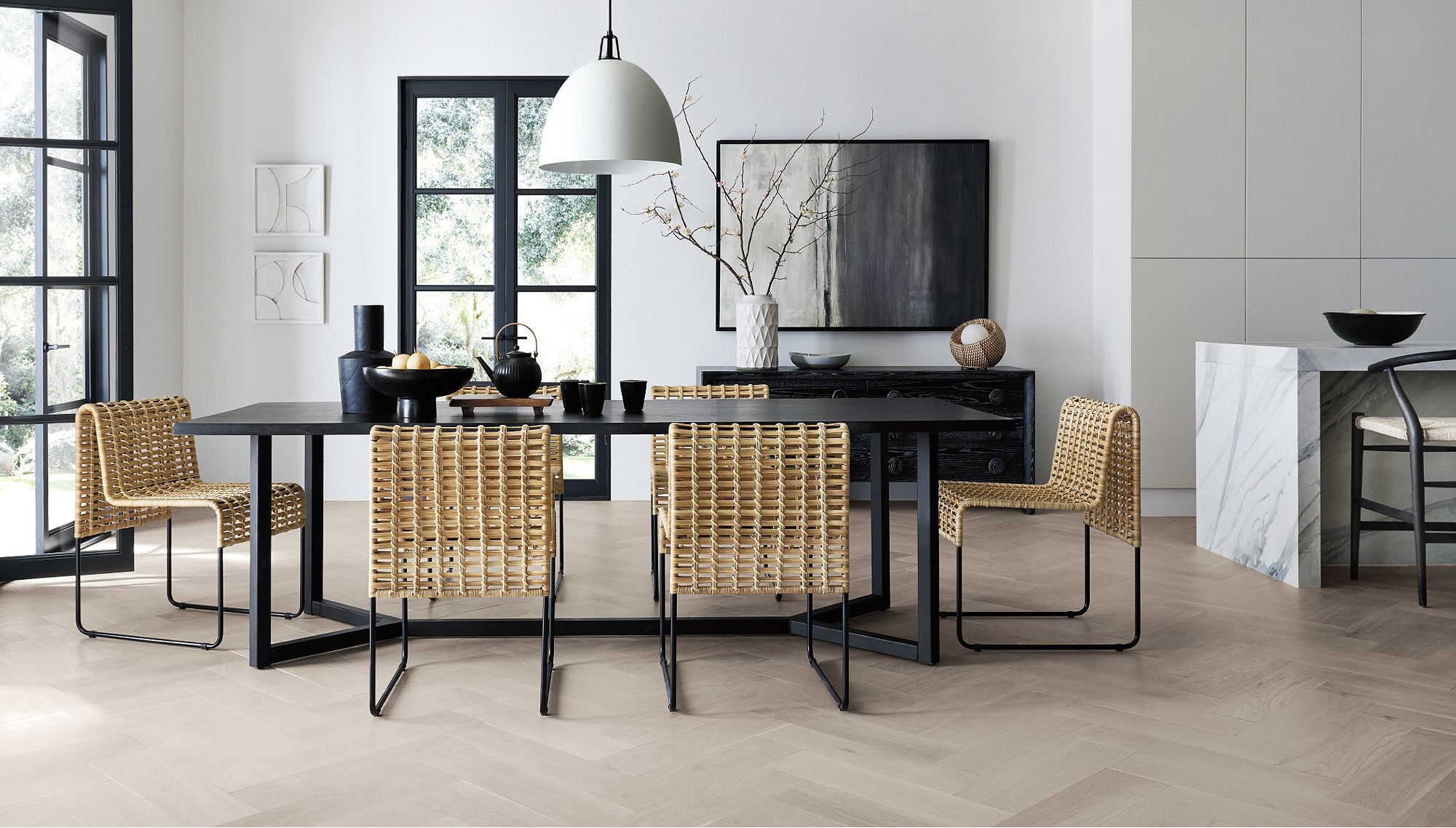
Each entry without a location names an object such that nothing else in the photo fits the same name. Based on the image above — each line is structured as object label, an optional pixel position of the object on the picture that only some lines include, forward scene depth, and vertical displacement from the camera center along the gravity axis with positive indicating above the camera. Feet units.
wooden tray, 11.14 -0.12
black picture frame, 20.12 +3.05
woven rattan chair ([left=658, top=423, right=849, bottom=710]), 8.73 -0.99
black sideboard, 18.66 -0.05
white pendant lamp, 10.27 +2.67
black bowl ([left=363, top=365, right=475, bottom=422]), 10.33 +0.06
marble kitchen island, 13.35 -0.85
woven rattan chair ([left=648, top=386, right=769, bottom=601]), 13.67 -0.04
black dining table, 9.71 -1.00
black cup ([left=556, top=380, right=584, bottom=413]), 11.03 -0.05
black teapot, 11.43 +0.18
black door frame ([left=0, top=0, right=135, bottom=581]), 13.69 +1.89
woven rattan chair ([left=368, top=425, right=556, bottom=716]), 8.59 -1.00
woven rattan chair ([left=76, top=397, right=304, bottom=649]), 10.96 -1.04
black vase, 10.87 +0.25
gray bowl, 19.34 +0.56
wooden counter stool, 12.39 -0.73
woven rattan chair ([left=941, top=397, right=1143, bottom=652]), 10.51 -1.05
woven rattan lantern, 19.04 +0.75
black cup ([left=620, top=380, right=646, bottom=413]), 10.94 -0.04
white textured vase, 19.04 +1.05
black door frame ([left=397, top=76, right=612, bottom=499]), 20.12 +3.76
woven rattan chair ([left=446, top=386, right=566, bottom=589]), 12.84 -1.04
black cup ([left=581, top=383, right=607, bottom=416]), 10.87 -0.08
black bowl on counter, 13.82 +0.88
